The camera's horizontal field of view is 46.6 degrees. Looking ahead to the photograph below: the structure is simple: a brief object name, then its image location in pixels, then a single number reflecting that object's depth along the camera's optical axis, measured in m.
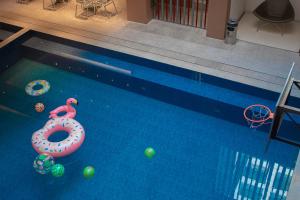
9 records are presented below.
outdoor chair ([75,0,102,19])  7.37
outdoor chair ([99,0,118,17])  7.40
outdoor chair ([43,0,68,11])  7.74
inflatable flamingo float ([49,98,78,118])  5.02
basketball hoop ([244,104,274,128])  4.81
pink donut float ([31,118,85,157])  4.45
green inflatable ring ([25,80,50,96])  5.59
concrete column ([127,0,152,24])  6.81
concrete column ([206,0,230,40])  6.00
